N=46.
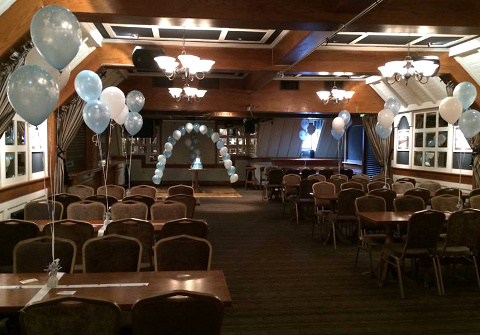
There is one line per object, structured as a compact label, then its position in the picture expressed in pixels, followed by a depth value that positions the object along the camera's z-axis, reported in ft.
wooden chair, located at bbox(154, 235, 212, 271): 13.01
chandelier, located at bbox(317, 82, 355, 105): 36.83
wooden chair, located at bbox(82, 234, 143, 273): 12.92
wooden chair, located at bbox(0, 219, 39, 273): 16.01
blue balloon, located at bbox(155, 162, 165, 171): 51.34
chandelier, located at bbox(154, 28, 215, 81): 22.29
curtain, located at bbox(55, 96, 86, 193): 29.99
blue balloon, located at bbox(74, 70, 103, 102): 19.72
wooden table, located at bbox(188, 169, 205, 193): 55.11
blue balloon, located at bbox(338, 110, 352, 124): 40.74
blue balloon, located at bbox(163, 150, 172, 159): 51.63
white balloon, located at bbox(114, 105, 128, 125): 26.17
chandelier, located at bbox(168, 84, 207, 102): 33.30
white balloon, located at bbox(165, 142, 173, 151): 51.06
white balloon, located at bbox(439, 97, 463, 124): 25.20
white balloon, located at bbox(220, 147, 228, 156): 51.57
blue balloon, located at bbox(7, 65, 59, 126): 11.73
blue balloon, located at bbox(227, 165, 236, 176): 52.60
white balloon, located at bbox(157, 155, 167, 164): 51.24
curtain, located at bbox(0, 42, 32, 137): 17.46
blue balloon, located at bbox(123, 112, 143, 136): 27.55
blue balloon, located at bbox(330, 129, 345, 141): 41.98
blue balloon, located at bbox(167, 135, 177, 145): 52.90
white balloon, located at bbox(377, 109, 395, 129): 31.86
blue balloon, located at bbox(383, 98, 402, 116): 33.50
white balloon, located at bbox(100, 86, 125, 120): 23.49
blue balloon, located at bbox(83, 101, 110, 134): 19.34
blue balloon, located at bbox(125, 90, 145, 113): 28.73
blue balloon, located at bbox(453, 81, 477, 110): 25.67
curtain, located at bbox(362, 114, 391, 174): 45.24
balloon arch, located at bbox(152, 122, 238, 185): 51.13
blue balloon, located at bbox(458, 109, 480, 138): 24.63
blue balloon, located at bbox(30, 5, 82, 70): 12.07
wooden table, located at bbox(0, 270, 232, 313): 9.75
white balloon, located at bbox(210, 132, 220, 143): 52.65
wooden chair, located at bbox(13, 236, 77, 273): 12.79
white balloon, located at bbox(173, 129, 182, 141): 51.86
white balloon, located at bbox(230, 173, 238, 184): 50.43
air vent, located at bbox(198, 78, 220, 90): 42.70
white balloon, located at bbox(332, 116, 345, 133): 40.09
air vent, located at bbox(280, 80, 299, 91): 43.19
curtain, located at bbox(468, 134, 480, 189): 30.76
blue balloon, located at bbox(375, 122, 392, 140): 33.60
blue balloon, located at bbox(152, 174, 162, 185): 50.66
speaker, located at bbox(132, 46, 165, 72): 25.84
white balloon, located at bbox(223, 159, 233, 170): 51.50
